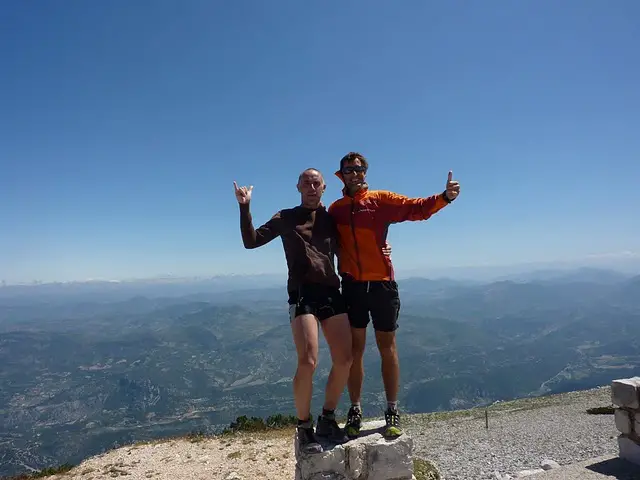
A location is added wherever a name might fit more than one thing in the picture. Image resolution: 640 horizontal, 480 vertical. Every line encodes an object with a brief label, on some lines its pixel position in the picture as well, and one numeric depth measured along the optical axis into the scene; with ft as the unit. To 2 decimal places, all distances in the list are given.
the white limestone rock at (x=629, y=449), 23.95
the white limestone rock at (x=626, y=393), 23.89
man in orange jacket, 17.87
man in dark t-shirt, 16.26
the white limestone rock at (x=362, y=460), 16.87
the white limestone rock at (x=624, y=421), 24.34
